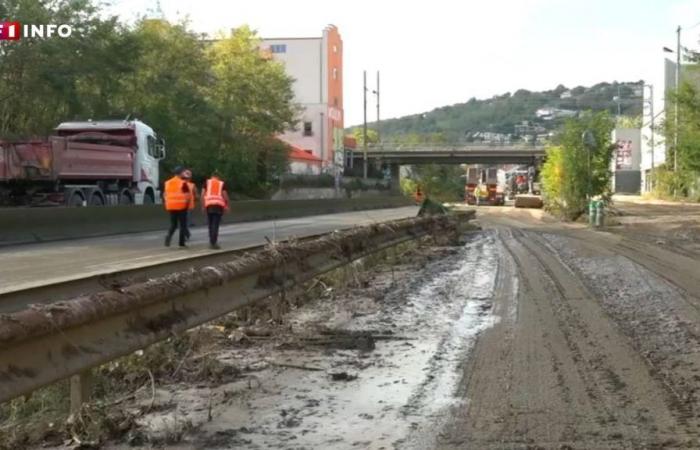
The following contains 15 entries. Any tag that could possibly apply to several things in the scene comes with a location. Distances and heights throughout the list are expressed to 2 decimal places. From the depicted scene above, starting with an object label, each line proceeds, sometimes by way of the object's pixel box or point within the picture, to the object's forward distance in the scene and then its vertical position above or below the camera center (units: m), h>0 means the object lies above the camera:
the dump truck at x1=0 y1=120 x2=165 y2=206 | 23.94 +0.45
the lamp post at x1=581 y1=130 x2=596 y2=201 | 32.16 +1.55
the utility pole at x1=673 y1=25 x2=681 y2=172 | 38.01 +2.73
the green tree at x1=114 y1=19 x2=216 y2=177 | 41.88 +4.74
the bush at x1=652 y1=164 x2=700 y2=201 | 42.46 -0.07
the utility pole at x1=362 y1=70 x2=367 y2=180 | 94.44 +8.11
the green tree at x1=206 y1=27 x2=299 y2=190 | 52.62 +5.14
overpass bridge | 103.25 +3.59
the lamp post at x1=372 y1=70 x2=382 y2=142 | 99.60 +7.45
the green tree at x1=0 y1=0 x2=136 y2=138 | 31.17 +4.51
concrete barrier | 19.40 -1.12
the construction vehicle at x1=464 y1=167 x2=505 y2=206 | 73.25 -0.67
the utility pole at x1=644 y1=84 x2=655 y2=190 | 73.31 +6.71
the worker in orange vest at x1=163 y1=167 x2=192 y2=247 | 17.25 -0.29
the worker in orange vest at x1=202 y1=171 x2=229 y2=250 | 17.50 -0.48
